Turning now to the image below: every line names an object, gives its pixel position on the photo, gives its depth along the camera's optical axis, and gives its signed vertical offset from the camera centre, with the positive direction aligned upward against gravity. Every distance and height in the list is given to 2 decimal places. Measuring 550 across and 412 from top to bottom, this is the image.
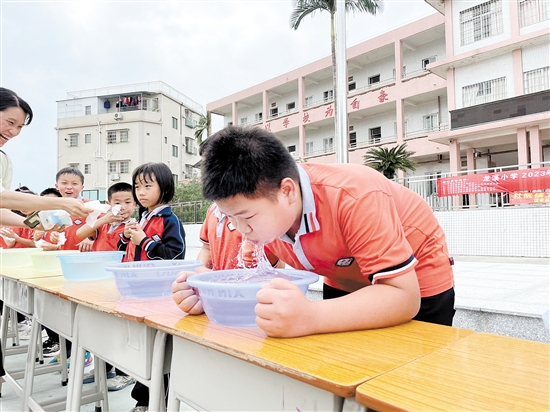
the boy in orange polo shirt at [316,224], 0.86 +0.00
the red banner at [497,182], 7.51 +0.82
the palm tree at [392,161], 12.99 +2.09
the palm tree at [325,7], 10.95 +6.14
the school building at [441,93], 10.64 +4.48
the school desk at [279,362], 0.68 -0.25
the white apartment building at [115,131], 23.88 +5.95
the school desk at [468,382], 0.56 -0.25
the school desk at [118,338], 1.12 -0.35
